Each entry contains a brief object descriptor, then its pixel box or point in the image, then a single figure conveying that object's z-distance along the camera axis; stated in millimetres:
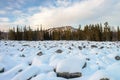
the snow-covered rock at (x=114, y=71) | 1889
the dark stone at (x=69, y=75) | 2141
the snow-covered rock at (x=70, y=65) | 2213
